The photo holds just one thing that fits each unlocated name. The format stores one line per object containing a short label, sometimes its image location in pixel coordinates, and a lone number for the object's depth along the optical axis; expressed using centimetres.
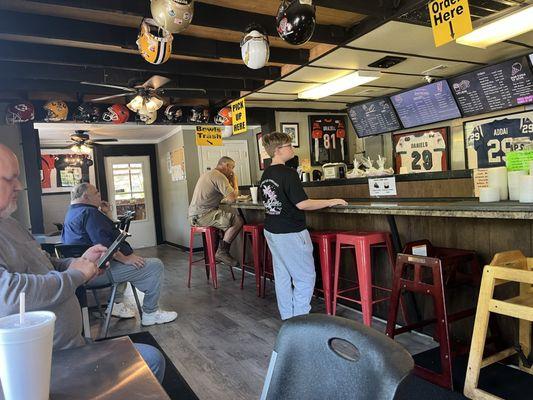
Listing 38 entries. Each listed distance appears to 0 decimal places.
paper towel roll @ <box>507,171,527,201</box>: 215
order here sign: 233
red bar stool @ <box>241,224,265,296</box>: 426
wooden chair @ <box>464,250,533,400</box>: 186
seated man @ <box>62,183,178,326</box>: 327
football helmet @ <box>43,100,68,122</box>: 462
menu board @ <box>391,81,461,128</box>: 516
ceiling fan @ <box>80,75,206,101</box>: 378
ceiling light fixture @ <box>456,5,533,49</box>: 291
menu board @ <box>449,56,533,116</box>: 430
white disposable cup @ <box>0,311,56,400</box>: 75
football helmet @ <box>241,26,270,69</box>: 273
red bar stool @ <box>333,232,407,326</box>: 282
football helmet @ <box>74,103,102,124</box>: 494
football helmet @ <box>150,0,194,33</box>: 216
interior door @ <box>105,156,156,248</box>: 880
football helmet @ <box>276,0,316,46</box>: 233
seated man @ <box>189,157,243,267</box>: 504
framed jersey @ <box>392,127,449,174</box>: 554
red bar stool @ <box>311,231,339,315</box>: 314
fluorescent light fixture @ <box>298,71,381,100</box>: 450
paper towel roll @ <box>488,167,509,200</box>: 226
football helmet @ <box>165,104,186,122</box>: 541
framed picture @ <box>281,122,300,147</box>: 662
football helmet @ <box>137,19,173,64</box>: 265
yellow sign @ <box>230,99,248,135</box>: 497
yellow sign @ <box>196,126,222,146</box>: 546
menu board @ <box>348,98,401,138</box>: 605
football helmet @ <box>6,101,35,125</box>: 446
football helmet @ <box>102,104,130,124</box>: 507
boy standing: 301
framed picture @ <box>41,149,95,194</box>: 873
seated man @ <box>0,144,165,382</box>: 122
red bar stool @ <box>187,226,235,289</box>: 473
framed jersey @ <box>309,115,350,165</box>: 692
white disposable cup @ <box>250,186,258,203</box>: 482
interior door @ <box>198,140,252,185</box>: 763
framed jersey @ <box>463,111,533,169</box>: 457
